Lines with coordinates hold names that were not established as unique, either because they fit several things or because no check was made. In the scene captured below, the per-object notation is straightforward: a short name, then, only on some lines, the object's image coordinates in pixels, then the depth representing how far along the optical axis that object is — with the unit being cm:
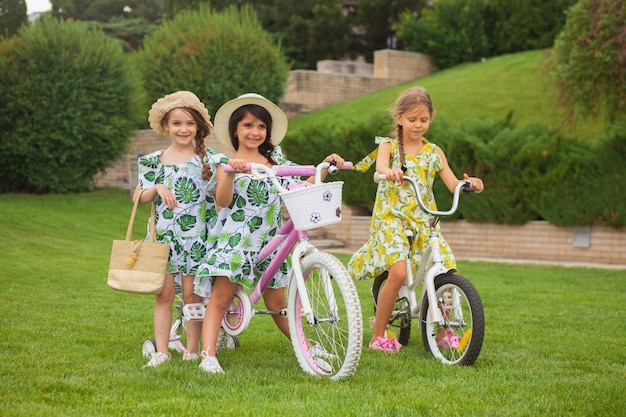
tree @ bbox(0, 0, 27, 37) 2428
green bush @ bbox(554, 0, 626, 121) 1362
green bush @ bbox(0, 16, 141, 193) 1677
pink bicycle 464
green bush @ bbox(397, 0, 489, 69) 2462
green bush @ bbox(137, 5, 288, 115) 1877
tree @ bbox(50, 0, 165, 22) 3684
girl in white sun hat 516
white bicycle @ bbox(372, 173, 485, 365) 522
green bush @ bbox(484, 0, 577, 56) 2416
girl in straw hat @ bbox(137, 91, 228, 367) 538
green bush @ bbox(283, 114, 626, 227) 1284
